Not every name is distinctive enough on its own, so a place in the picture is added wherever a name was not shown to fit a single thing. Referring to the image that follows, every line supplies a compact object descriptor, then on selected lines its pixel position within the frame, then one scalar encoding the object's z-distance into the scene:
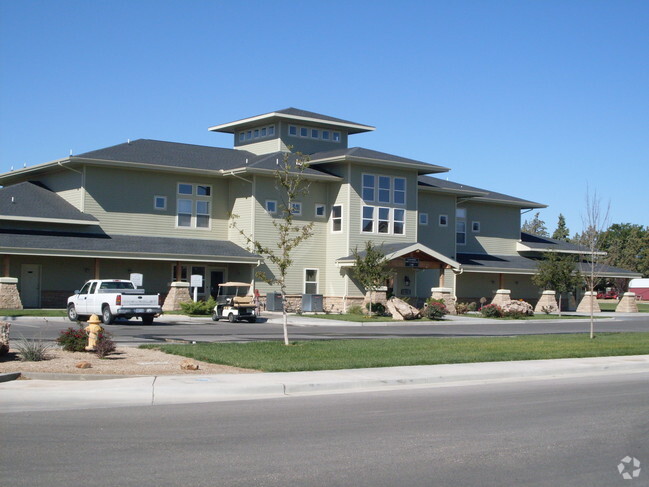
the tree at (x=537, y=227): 113.12
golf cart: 36.09
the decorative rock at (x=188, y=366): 15.90
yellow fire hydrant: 17.69
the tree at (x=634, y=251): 97.81
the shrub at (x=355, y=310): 43.50
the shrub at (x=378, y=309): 42.38
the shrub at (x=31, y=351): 16.09
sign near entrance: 44.81
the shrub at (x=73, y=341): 17.81
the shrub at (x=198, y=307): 38.50
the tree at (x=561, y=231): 107.81
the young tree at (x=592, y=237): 27.08
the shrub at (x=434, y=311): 41.34
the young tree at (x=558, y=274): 47.47
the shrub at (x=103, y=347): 17.11
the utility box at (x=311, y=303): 44.16
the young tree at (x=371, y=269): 40.94
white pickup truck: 30.34
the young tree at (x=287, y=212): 20.88
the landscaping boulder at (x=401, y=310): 40.31
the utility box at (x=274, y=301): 43.19
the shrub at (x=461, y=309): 47.66
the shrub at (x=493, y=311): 44.34
